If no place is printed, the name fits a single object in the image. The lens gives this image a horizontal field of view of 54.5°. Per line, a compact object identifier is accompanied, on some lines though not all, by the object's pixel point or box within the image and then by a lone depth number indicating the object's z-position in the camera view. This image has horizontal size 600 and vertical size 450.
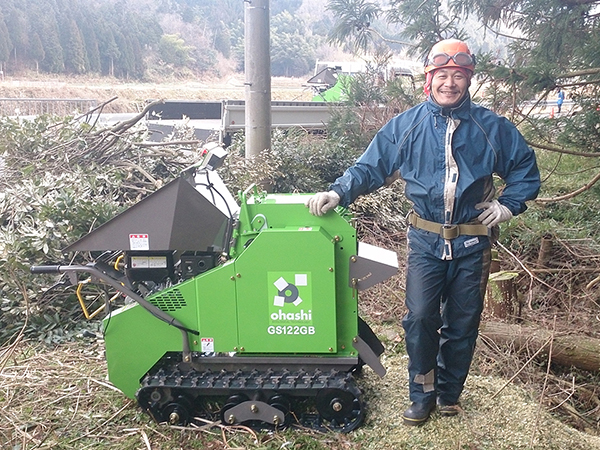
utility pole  5.96
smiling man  2.93
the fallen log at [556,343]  4.09
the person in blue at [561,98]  5.01
